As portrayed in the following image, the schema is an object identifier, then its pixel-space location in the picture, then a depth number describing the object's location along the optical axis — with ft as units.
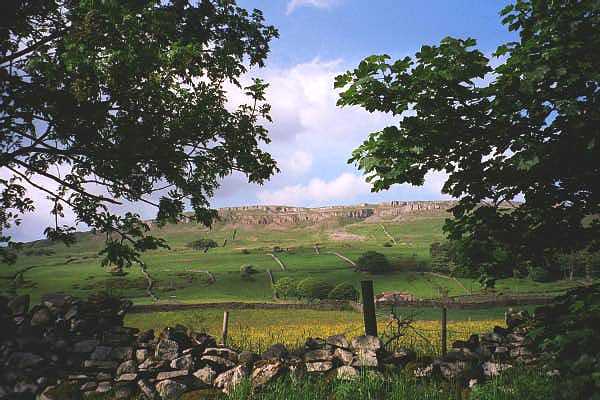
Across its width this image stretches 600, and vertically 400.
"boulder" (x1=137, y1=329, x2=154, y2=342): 34.96
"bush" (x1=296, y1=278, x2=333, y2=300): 218.18
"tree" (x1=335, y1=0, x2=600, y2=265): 19.06
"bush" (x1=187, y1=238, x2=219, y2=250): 587.02
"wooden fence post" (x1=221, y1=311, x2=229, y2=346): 48.59
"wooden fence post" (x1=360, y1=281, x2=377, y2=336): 35.91
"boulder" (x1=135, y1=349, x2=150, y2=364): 33.19
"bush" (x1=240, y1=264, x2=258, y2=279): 301.82
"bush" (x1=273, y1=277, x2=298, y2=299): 230.27
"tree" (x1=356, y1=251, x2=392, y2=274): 311.80
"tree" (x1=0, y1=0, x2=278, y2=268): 29.07
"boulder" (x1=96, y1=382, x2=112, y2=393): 31.60
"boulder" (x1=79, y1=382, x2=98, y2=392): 31.96
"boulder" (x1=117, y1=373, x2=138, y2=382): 31.78
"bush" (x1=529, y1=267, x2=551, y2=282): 239.87
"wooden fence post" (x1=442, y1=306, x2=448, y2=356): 47.86
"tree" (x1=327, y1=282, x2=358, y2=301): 205.98
